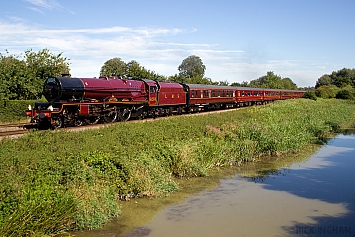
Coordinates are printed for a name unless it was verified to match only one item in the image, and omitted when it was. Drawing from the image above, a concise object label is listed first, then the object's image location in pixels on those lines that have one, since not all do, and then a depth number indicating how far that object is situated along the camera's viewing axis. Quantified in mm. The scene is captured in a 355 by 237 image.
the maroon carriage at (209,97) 33125
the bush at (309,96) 63062
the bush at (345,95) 70688
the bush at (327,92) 75938
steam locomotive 19141
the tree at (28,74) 27303
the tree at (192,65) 112875
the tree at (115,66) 70888
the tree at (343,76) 97312
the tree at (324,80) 108750
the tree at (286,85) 99912
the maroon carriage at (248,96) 43750
